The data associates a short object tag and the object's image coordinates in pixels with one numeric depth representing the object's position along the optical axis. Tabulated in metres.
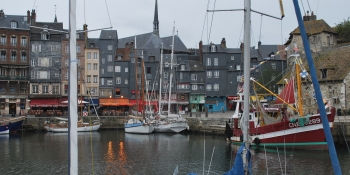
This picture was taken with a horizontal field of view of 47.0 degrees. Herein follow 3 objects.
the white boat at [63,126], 48.52
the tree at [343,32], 58.61
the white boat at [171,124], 46.81
